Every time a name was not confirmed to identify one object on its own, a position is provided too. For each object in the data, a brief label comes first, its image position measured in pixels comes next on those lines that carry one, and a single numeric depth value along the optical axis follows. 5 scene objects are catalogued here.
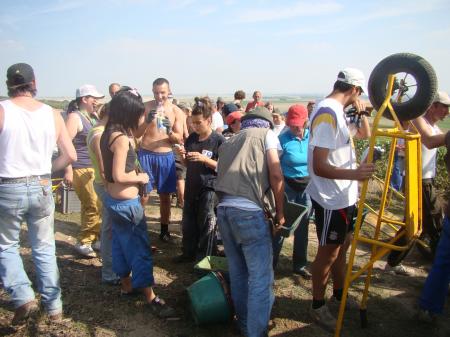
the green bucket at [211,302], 3.10
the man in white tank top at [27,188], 2.85
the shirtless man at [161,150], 4.89
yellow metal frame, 2.71
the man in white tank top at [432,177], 4.14
